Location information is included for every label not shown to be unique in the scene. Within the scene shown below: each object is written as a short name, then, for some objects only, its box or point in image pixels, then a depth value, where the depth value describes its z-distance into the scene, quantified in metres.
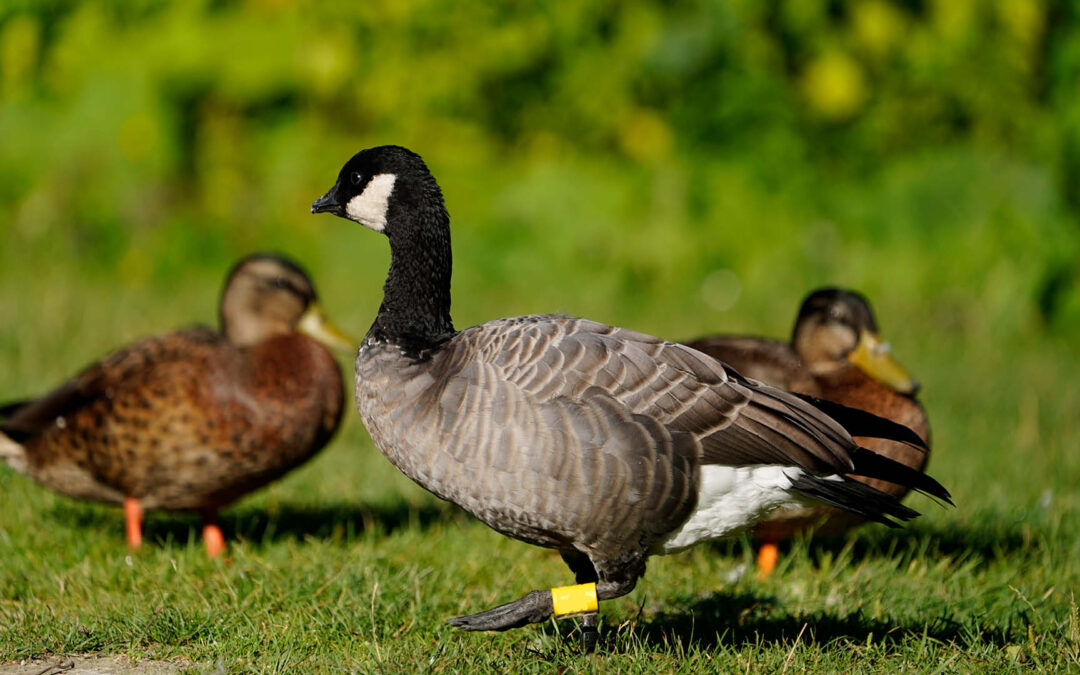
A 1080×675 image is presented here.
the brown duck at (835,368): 10.22
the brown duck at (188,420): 10.21
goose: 7.60
